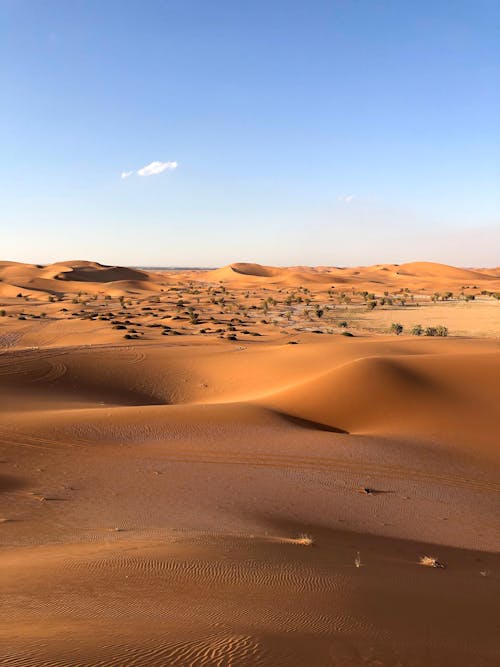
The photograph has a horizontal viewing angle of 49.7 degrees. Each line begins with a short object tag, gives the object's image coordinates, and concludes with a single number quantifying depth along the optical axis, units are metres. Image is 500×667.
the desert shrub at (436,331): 33.16
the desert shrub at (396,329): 34.69
